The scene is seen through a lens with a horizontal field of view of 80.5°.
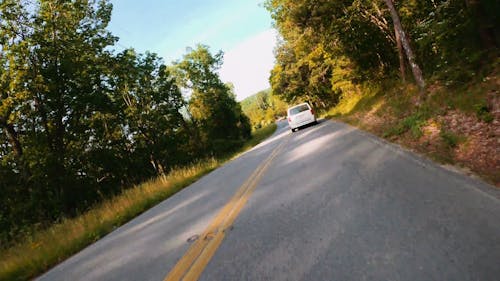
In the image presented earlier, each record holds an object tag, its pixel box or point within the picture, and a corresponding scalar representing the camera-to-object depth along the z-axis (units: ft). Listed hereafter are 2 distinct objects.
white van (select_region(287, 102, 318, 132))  65.92
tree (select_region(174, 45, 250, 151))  131.34
